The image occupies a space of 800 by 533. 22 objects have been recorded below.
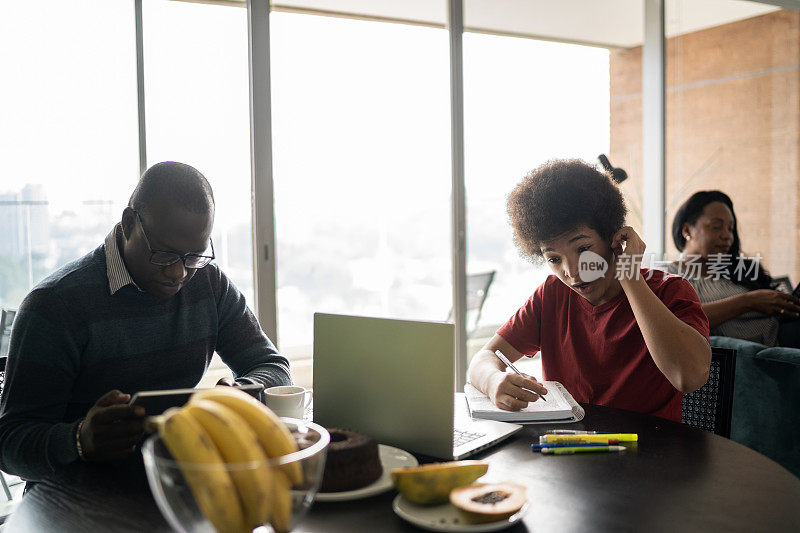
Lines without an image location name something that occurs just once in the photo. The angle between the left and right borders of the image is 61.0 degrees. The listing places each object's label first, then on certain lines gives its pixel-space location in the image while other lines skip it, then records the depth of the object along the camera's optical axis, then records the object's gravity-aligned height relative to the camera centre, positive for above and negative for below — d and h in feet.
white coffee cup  4.70 -1.22
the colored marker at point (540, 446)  4.38 -1.44
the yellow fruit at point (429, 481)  3.40 -1.29
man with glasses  4.65 -0.80
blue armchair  8.16 -2.25
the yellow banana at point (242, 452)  2.49 -0.85
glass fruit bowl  2.48 -0.99
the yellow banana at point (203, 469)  2.46 -0.87
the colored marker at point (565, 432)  4.66 -1.43
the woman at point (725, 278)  10.44 -0.98
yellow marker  4.40 -1.40
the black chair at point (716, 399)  5.80 -1.56
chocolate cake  3.63 -1.29
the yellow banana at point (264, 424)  2.72 -0.80
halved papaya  3.16 -1.33
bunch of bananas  2.48 -0.88
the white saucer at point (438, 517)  3.18 -1.42
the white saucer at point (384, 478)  3.59 -1.42
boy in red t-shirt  5.61 -0.82
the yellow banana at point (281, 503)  2.60 -1.07
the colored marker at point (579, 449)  4.33 -1.44
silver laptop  4.03 -1.00
